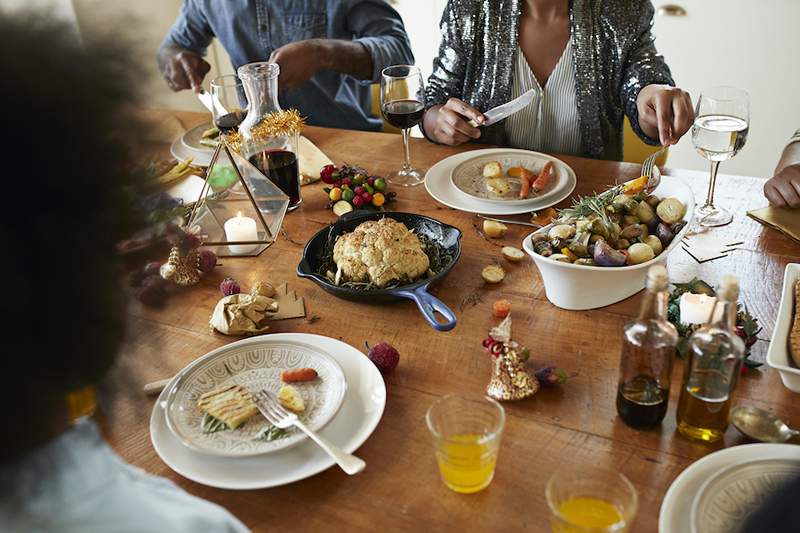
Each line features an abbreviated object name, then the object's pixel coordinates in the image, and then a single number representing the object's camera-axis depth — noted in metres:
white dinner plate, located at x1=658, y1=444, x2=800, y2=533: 0.76
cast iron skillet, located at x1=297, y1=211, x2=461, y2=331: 1.16
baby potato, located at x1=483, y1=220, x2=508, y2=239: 1.43
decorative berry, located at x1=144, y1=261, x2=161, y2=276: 1.13
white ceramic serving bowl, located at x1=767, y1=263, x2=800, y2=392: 0.93
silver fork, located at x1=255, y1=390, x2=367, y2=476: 0.85
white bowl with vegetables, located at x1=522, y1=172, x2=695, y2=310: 1.14
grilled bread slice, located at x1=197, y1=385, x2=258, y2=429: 0.95
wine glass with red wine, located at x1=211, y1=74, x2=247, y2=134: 1.70
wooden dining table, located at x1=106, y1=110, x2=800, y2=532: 0.82
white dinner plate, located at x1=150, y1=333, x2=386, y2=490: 0.87
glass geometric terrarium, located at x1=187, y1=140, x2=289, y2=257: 1.44
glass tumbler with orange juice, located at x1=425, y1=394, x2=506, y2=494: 0.81
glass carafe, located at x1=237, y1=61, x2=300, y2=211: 1.59
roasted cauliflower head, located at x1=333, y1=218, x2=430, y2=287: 1.24
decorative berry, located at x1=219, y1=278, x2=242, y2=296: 1.28
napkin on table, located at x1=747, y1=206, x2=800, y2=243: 1.35
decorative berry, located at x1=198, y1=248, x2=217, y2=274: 1.37
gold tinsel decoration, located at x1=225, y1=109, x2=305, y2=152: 1.57
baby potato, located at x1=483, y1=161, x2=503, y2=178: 1.65
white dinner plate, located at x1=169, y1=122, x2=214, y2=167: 1.86
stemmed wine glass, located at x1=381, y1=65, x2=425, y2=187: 1.64
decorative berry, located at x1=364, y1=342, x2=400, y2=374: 1.04
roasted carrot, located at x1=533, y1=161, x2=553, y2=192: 1.58
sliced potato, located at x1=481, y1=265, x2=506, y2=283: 1.27
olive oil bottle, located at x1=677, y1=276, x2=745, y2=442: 0.83
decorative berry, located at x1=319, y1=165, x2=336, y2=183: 1.67
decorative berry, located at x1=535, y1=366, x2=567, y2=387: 1.00
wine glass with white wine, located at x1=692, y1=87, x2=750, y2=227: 1.40
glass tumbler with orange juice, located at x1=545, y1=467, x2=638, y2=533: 0.75
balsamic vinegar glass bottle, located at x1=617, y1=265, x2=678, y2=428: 0.86
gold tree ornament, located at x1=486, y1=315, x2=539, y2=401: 0.98
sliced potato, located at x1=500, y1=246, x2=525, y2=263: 1.34
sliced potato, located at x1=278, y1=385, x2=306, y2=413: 0.96
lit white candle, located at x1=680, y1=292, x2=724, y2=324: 1.04
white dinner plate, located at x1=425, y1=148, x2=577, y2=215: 1.52
